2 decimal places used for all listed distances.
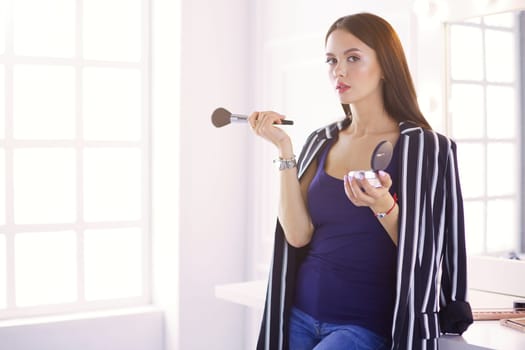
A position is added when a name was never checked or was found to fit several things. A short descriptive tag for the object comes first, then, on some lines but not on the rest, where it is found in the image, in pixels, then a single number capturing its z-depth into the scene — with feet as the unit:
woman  5.13
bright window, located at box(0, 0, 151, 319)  9.70
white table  4.96
